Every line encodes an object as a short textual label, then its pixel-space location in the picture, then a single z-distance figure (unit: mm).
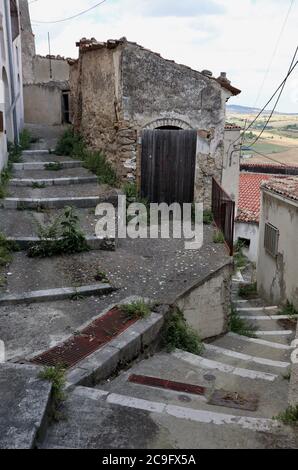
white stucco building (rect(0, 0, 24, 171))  11859
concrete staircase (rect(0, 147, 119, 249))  8834
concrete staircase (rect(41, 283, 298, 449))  3602
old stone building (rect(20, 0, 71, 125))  19781
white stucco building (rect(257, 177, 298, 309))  12000
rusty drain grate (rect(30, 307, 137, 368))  4840
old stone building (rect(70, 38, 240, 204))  10523
